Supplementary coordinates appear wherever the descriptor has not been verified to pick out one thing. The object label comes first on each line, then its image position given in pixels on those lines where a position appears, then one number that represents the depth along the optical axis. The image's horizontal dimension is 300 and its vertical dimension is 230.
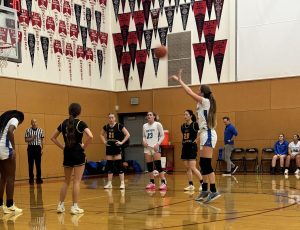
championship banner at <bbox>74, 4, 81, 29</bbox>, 18.27
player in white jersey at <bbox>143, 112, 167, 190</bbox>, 10.80
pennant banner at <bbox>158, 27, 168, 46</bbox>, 18.88
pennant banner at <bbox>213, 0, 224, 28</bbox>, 17.61
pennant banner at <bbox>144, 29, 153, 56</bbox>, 19.16
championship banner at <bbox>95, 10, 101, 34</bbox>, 19.36
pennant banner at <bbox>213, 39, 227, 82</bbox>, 17.53
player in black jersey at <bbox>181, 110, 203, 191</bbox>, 10.11
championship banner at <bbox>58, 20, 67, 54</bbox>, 17.41
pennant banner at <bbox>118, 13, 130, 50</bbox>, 19.75
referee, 14.54
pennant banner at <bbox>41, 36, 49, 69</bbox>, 16.62
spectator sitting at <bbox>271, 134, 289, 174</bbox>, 15.73
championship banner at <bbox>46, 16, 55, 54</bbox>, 16.91
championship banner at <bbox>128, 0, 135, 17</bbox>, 19.61
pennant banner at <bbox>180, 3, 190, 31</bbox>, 18.33
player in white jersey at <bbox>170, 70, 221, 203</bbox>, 7.97
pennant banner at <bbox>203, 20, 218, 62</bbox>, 17.77
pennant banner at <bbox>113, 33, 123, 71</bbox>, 19.88
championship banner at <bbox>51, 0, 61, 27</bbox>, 17.19
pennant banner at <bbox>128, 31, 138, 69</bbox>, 19.53
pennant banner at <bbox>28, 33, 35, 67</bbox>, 16.06
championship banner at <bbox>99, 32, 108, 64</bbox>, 19.61
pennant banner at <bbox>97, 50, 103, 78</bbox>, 19.42
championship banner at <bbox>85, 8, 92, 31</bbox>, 18.81
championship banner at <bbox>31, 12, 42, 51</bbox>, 16.27
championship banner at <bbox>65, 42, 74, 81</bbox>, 17.70
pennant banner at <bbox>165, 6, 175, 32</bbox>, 18.69
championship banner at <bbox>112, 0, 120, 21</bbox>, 20.00
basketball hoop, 11.65
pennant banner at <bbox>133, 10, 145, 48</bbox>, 19.39
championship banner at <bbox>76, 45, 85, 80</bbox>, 18.27
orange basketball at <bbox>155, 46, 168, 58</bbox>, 9.05
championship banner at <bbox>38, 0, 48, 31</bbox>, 16.61
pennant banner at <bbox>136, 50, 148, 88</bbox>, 19.31
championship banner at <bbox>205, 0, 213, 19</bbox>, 17.84
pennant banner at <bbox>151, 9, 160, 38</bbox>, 19.05
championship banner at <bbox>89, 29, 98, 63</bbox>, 19.02
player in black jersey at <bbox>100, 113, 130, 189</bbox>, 11.15
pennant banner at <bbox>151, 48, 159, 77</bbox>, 19.03
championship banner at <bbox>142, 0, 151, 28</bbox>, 19.23
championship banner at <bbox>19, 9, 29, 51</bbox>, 15.76
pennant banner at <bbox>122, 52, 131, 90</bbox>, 19.70
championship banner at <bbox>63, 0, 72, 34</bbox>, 17.72
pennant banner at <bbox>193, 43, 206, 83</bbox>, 17.97
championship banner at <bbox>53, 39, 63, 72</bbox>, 17.16
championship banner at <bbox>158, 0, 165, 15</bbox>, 18.88
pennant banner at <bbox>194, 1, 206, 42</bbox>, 17.98
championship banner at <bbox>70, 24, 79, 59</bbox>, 17.96
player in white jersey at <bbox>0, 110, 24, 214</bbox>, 7.43
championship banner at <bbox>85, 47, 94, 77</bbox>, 18.73
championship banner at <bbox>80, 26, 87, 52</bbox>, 18.53
